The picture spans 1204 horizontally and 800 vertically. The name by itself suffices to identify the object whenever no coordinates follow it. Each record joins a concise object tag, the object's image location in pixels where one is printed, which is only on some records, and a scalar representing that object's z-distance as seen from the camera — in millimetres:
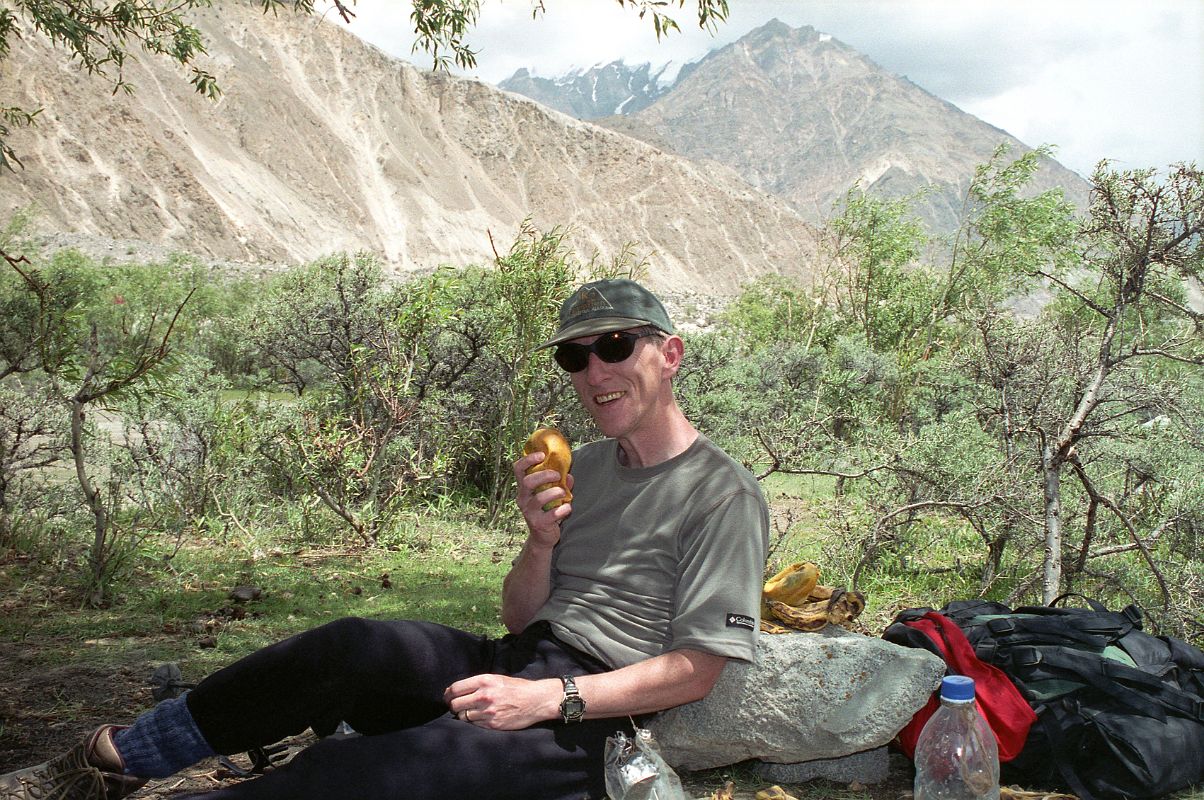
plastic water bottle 2346
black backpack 2572
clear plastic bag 2225
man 2107
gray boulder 2625
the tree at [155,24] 4523
